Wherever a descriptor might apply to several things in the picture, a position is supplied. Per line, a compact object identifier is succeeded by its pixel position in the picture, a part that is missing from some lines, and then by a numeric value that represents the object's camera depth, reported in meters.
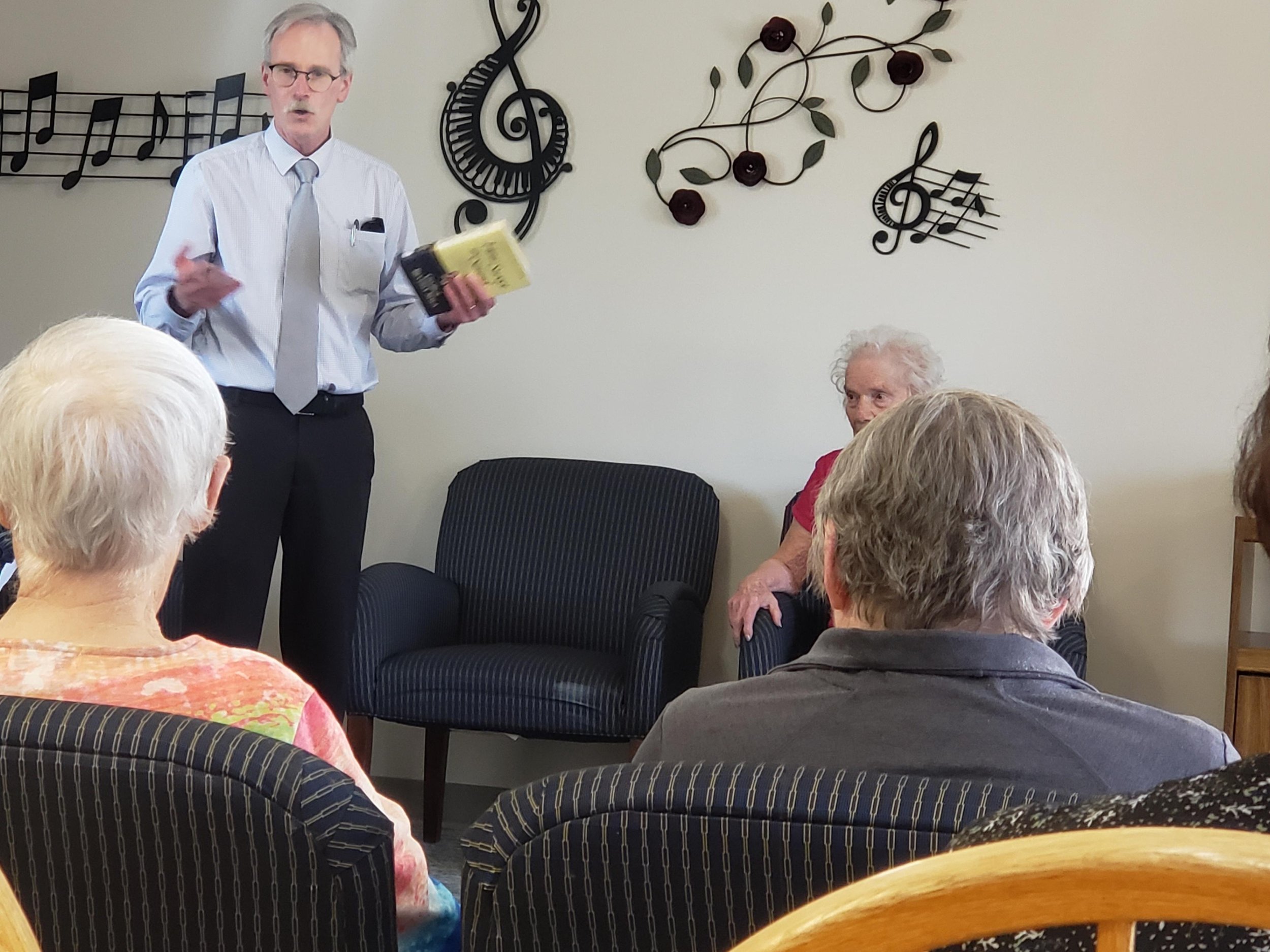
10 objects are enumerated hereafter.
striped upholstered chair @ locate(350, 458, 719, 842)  3.12
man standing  2.78
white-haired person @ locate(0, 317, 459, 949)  1.21
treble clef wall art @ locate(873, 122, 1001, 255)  3.44
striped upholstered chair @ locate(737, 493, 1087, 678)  3.02
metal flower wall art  3.43
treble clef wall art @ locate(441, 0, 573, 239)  3.68
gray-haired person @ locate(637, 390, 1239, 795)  1.14
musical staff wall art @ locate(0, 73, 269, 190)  3.84
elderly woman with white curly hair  3.11
